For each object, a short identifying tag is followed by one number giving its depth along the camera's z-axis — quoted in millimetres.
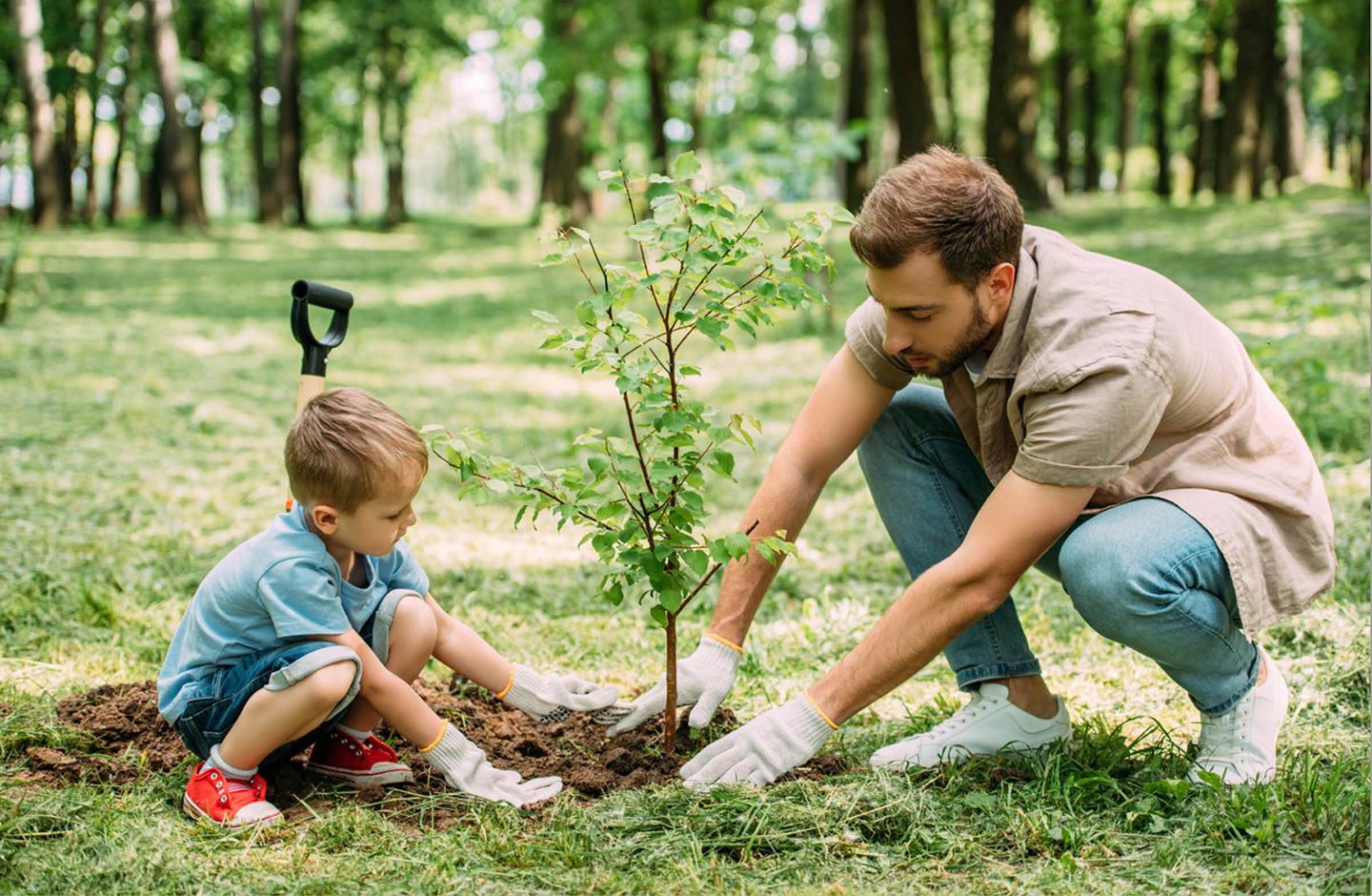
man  2334
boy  2383
